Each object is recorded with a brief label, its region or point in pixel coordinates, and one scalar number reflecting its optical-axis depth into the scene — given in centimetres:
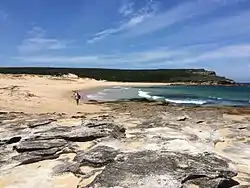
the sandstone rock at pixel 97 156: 519
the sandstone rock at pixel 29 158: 569
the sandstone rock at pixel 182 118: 1097
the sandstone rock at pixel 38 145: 608
